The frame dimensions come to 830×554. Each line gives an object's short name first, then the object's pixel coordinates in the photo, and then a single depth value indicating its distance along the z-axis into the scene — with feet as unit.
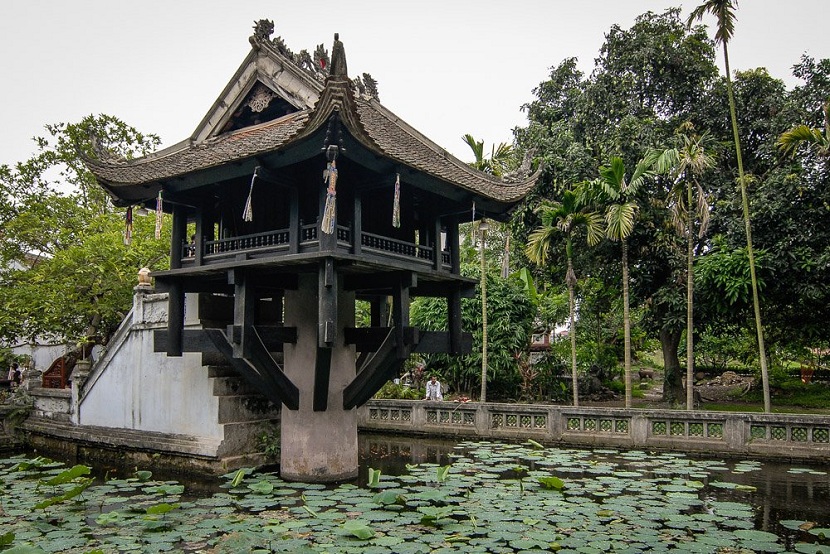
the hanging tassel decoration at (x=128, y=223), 34.56
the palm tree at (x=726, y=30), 45.57
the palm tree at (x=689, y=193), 45.60
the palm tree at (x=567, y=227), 52.39
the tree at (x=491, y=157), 57.52
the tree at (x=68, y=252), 50.45
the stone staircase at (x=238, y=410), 36.81
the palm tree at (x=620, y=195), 48.83
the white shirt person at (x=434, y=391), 57.47
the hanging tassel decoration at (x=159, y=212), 31.87
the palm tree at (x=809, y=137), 44.09
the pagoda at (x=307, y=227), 28.94
